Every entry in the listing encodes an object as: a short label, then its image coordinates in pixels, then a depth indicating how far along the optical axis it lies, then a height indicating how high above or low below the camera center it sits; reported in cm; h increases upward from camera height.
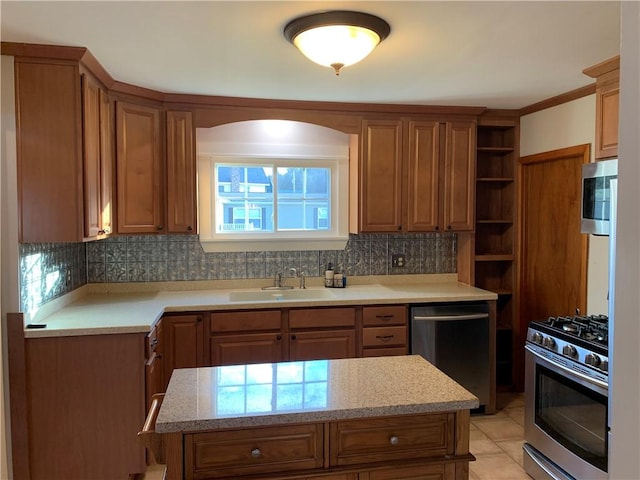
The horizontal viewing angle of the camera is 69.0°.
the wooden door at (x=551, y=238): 338 -11
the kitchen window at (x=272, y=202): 370 +18
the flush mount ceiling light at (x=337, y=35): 198 +84
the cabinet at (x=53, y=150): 240 +39
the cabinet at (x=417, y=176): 365 +38
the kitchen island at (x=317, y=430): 143 -66
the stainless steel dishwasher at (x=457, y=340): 341 -86
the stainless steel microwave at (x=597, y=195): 234 +15
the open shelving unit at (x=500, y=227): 394 -3
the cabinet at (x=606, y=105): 246 +64
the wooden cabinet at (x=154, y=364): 261 -83
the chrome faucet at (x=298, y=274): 384 -42
